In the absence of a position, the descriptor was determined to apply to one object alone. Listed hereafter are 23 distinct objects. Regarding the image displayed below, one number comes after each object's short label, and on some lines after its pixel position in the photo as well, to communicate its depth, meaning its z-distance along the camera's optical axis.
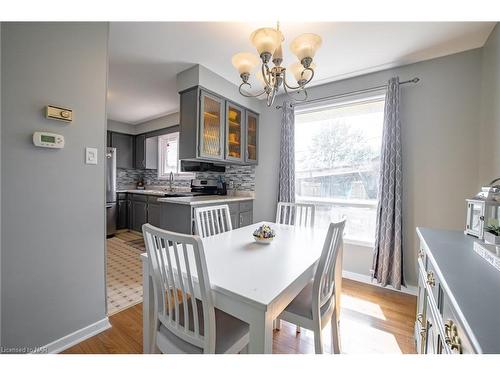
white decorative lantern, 1.11
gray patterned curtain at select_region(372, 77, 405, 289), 2.18
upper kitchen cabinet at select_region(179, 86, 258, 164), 2.47
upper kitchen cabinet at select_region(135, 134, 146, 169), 4.62
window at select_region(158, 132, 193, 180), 4.54
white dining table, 0.78
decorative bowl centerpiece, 1.43
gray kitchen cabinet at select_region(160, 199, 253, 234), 2.46
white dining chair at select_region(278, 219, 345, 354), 1.08
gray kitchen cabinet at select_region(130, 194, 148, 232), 3.92
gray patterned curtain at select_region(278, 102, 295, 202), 2.88
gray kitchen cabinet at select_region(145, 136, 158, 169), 4.60
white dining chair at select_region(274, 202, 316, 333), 2.10
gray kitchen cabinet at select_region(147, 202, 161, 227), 3.62
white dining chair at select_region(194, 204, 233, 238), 1.69
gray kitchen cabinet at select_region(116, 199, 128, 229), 4.35
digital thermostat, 1.25
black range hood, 3.19
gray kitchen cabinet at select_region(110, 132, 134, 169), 4.54
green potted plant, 0.98
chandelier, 1.15
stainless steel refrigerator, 3.97
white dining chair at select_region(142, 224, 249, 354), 0.84
